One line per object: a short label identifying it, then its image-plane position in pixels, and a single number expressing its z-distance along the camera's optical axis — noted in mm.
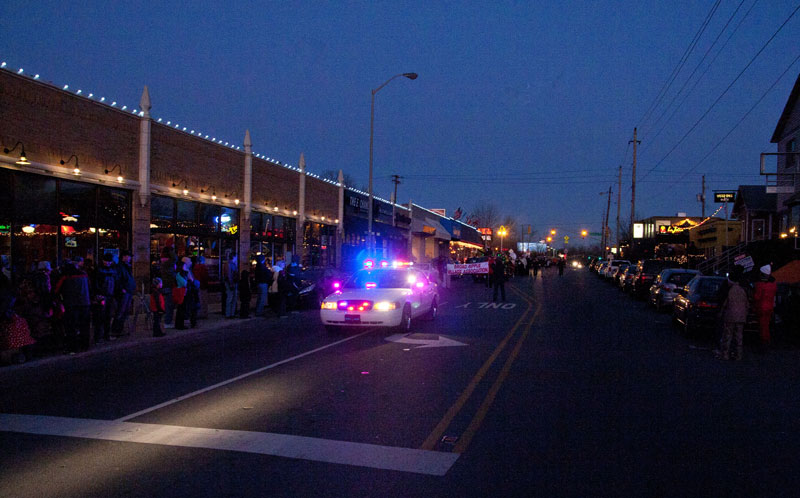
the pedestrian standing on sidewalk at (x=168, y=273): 14156
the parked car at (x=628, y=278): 29688
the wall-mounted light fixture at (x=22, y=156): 14938
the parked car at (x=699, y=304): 13281
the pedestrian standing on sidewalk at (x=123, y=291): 12711
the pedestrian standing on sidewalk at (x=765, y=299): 12172
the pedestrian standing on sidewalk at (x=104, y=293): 11820
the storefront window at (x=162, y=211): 19953
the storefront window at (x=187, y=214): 21453
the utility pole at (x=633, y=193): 49381
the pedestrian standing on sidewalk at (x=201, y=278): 15828
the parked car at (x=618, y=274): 34750
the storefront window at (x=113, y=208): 17750
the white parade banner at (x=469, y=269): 36656
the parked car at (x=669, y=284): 19578
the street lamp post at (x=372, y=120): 28359
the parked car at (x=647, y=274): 25938
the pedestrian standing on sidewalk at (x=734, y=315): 10734
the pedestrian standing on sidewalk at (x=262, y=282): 17964
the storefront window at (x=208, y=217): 22719
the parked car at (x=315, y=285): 20562
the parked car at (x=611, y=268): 42081
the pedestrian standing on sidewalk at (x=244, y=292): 17031
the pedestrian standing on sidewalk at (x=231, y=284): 17141
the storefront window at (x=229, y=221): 24250
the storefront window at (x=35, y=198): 15250
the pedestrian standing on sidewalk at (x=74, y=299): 10844
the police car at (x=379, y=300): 13172
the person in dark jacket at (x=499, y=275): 23641
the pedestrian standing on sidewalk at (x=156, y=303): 13141
